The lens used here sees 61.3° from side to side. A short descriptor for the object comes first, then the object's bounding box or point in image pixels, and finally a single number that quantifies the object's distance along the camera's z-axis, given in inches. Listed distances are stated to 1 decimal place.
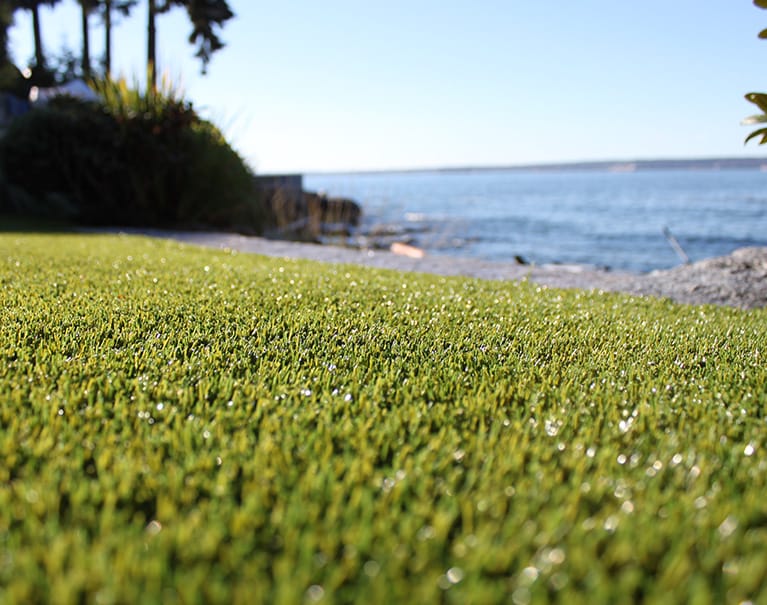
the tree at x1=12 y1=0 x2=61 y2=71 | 1148.5
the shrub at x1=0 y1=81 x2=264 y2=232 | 429.1
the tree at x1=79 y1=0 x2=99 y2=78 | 1051.3
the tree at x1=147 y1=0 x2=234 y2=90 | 940.6
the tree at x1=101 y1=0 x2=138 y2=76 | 1109.7
